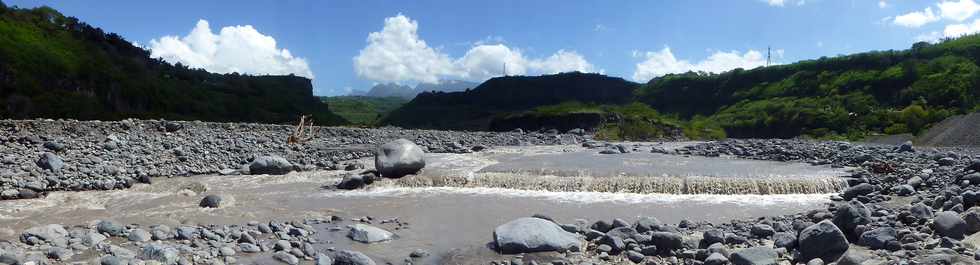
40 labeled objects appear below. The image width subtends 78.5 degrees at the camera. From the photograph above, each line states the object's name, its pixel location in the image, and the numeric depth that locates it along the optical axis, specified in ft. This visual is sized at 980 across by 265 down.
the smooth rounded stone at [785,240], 30.63
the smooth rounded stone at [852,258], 24.53
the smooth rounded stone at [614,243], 32.32
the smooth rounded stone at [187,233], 35.06
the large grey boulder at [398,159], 62.59
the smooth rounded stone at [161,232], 35.12
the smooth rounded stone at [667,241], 31.50
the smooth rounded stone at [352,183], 58.49
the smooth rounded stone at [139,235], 34.76
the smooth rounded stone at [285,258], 31.02
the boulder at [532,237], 32.83
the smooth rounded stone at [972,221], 29.48
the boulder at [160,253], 29.96
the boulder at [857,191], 49.89
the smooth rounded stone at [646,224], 36.29
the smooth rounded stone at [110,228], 36.01
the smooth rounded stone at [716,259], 27.77
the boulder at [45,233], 33.40
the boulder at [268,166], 68.16
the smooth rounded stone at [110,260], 28.42
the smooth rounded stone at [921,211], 33.96
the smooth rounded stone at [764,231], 34.42
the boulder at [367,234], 36.65
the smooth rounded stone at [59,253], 30.12
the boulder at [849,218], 32.73
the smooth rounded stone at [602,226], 37.12
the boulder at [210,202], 47.56
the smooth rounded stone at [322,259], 30.17
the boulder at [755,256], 27.43
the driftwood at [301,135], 95.99
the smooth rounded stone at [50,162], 58.05
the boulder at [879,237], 28.94
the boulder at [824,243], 28.17
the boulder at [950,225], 29.30
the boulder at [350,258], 29.78
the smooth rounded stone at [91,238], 33.06
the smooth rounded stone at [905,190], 48.44
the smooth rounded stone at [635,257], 30.52
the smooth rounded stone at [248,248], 33.12
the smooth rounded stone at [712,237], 32.19
